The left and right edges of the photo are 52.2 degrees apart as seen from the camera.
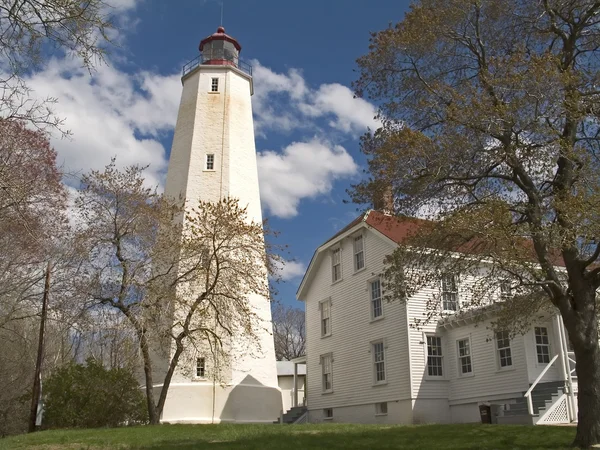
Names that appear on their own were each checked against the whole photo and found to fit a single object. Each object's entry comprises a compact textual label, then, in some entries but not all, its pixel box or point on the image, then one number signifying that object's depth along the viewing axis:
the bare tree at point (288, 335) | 54.56
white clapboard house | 18.89
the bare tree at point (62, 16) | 6.11
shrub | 20.33
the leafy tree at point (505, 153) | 10.86
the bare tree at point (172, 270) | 20.22
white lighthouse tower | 23.56
